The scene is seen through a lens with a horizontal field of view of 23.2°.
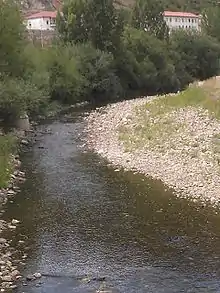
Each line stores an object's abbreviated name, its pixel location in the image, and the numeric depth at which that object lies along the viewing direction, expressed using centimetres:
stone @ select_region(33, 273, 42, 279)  1146
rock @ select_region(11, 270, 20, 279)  1140
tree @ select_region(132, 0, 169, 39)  6131
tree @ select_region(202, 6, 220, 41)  7753
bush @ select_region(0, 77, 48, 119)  2534
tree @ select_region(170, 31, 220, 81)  6238
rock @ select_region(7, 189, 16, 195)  1727
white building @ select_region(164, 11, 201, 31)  11925
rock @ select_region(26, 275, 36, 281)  1133
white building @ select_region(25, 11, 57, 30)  9583
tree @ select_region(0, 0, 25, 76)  2778
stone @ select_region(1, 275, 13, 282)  1119
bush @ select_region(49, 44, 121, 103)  4044
